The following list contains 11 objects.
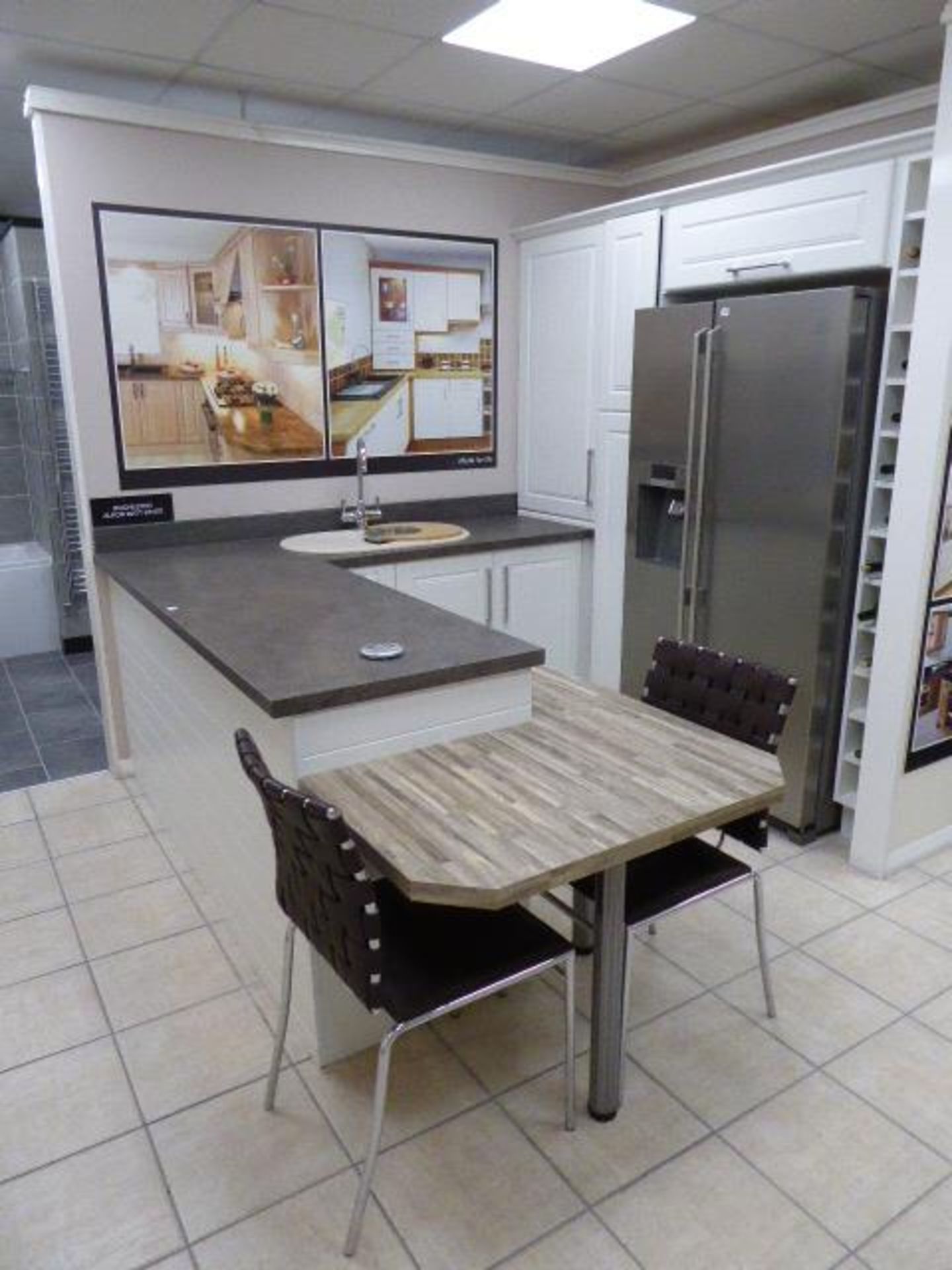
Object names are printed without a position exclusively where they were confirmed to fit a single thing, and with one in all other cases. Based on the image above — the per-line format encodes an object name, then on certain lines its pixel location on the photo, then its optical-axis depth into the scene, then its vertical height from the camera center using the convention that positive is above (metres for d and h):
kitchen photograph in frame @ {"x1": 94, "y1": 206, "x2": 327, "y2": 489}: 3.26 +0.20
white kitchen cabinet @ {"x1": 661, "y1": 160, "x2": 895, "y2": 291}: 2.61 +0.51
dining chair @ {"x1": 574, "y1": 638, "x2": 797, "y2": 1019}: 1.96 -0.78
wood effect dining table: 1.47 -0.73
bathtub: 5.02 -1.13
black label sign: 3.34 -0.40
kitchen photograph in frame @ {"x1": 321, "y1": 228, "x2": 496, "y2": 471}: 3.70 +0.21
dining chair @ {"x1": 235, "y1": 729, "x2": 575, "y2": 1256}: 1.46 -0.99
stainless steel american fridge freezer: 2.66 -0.24
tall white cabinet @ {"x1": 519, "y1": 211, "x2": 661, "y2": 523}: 3.49 +0.22
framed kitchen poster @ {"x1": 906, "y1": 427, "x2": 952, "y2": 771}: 2.63 -0.83
